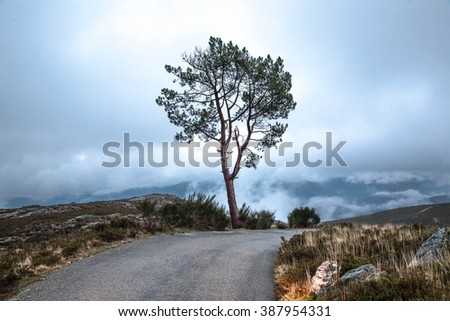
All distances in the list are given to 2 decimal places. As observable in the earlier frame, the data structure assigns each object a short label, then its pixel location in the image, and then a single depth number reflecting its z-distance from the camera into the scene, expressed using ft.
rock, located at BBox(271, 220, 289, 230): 91.20
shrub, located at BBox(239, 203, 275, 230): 88.01
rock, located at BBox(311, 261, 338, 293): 23.85
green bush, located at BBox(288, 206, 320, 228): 99.01
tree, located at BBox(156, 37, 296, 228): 80.38
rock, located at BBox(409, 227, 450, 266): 27.61
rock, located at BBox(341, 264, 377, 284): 23.20
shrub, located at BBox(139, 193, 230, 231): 59.21
